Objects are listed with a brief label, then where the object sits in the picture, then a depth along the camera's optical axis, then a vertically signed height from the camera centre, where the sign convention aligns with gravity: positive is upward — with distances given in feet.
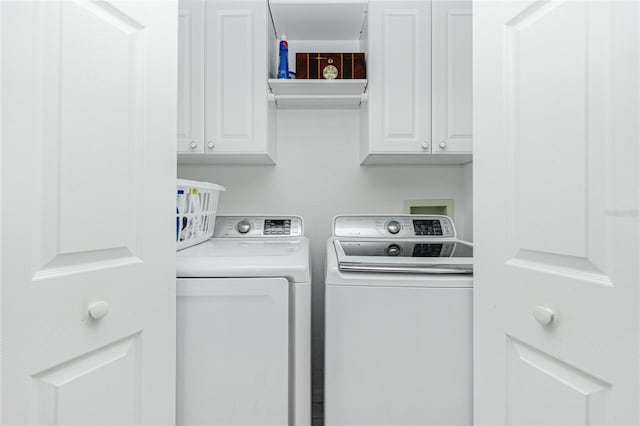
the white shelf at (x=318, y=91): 5.85 +2.08
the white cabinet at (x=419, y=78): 5.71 +2.20
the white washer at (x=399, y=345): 3.54 -1.31
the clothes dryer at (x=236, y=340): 3.44 -1.23
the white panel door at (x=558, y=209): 1.88 +0.03
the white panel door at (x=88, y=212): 1.96 +0.00
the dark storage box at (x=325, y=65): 6.03 +2.52
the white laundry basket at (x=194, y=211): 4.54 +0.02
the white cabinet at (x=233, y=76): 5.67 +2.19
